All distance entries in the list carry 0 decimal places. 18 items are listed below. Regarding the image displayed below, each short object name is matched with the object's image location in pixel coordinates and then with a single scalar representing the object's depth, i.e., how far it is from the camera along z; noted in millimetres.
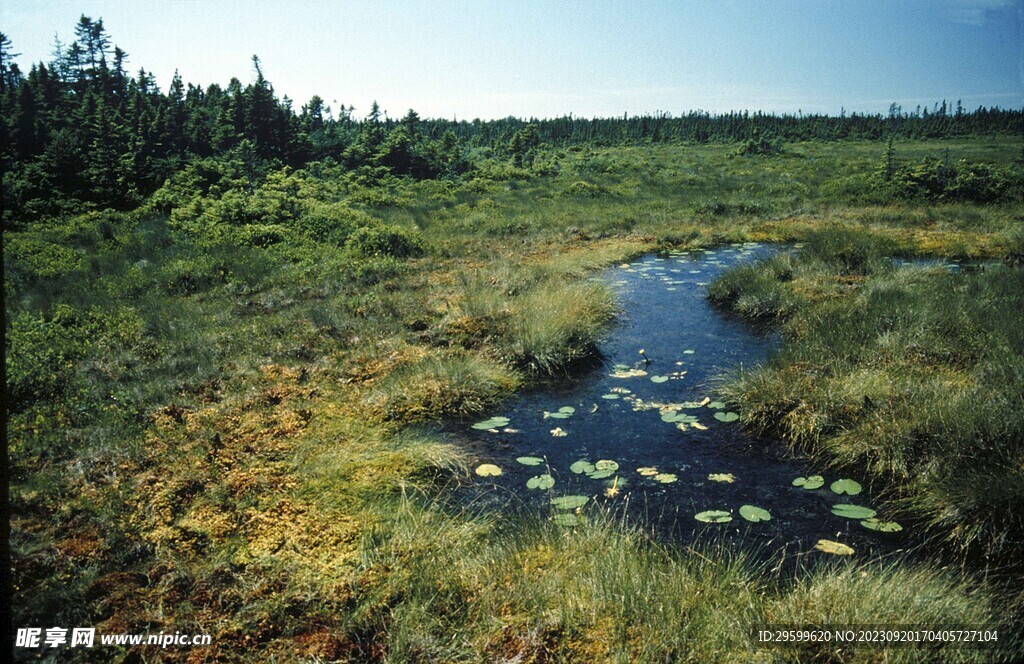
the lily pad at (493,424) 5258
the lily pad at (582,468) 4453
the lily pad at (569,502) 3920
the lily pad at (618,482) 4250
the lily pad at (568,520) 3560
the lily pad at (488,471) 4426
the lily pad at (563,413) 5460
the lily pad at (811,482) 4161
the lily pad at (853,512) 3775
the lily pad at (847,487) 4066
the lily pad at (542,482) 4234
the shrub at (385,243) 12594
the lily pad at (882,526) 3621
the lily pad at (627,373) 6367
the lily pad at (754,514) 3783
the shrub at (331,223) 13414
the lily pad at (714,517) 3768
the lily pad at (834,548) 3393
